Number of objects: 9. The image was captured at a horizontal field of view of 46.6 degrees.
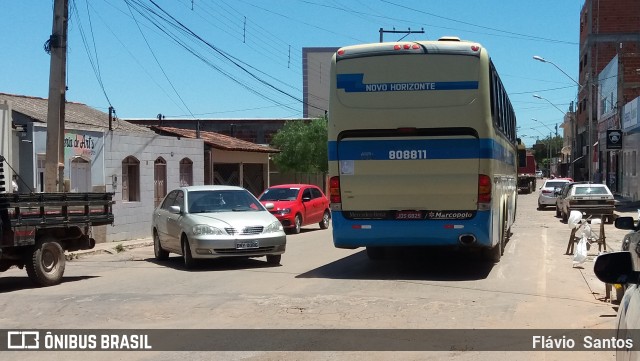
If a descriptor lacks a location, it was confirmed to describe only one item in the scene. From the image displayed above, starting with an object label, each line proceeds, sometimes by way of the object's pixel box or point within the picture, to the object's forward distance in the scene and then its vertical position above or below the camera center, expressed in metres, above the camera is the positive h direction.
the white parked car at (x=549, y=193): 36.50 -1.05
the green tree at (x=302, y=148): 41.69 +1.41
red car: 24.09 -1.07
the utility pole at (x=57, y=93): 16.86 +1.86
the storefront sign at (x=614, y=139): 39.78 +1.74
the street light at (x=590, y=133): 41.20 +2.13
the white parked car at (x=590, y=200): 26.69 -1.04
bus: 12.04 +0.45
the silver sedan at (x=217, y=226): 13.59 -1.00
